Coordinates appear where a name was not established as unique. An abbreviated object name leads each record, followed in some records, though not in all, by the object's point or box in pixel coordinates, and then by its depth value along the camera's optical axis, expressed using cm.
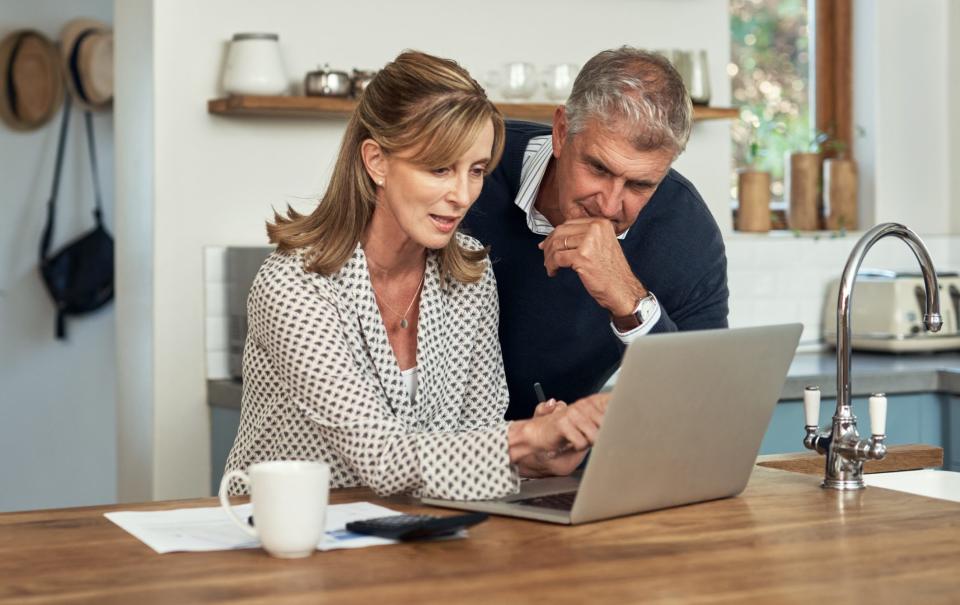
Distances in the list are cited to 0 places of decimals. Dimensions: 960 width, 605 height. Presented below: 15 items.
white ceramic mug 149
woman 183
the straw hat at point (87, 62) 517
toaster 418
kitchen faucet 192
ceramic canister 356
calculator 157
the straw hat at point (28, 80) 510
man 232
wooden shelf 354
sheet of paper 158
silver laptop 164
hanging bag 517
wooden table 137
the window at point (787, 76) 471
